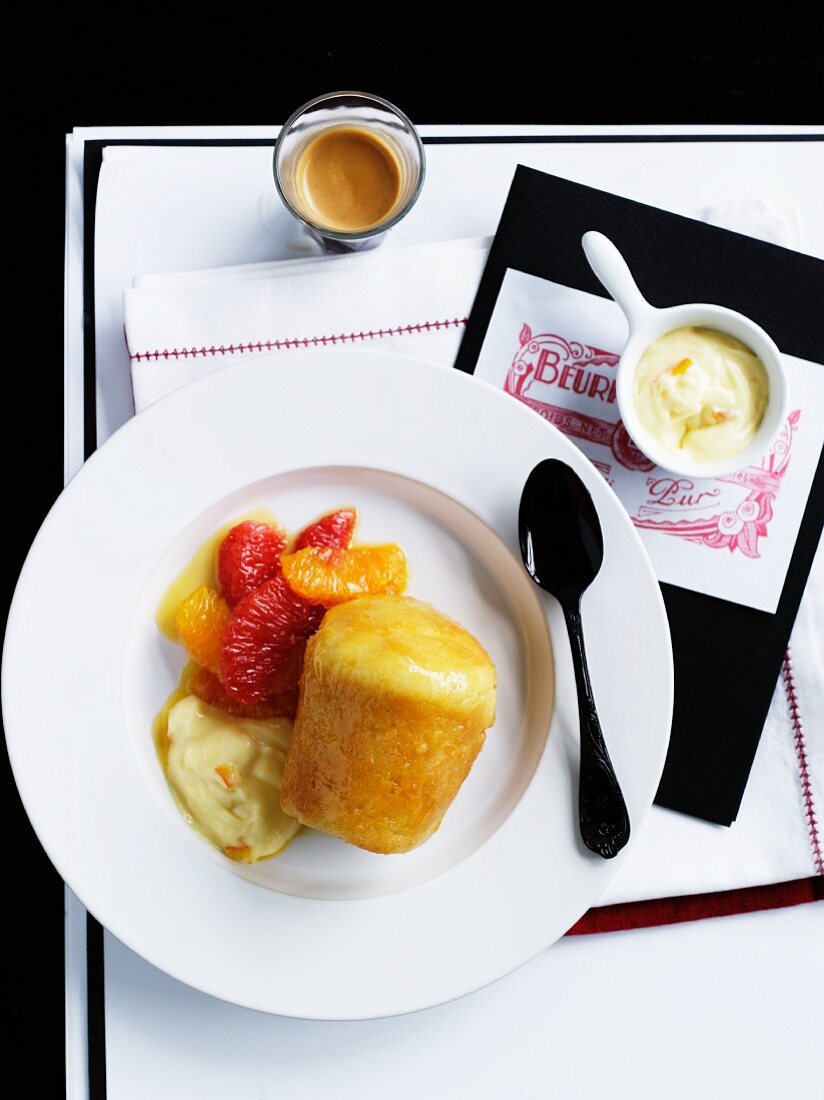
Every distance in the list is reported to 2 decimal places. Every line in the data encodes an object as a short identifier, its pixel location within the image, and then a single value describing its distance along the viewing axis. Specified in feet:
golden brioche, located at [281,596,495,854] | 1.66
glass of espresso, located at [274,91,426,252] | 1.88
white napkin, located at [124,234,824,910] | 1.88
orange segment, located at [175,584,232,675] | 1.82
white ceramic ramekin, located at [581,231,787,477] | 1.82
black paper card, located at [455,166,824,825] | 1.92
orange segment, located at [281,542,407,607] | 1.78
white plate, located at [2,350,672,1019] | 1.77
